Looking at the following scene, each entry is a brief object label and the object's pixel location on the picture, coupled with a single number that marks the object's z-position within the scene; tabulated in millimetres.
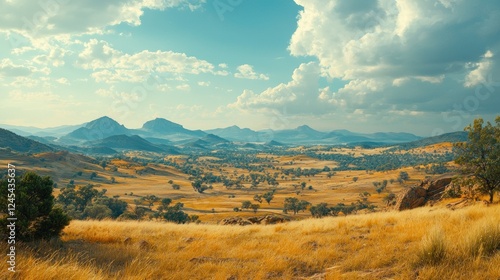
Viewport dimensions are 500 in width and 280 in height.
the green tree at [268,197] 143375
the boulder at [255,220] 27141
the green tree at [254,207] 120475
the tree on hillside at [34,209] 12031
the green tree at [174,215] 88431
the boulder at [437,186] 29977
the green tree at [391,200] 33619
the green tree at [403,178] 195675
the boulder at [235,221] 26191
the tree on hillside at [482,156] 21156
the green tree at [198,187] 183500
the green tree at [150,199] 130262
